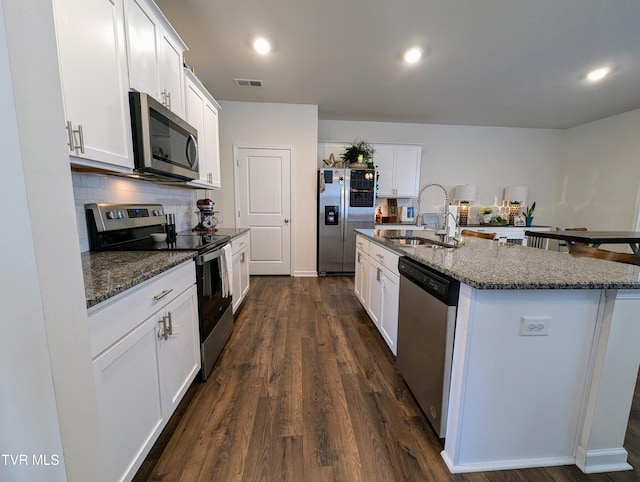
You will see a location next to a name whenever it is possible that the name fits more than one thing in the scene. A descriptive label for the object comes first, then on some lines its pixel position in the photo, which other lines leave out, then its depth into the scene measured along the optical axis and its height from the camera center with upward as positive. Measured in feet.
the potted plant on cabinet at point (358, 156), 13.78 +2.70
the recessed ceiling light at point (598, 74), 9.73 +5.25
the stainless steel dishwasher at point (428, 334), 3.94 -2.19
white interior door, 13.48 -0.02
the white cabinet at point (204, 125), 7.47 +2.51
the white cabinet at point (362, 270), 8.78 -2.27
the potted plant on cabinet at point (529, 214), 16.95 -0.29
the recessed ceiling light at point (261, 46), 8.12 +5.10
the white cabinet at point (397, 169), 15.26 +2.27
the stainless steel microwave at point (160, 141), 4.78 +1.30
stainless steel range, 5.11 -0.94
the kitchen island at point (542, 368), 3.60 -2.26
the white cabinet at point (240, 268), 8.45 -2.29
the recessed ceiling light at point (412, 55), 8.49 +5.10
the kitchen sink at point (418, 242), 6.42 -0.93
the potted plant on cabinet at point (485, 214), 16.70 -0.33
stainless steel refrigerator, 13.56 -0.33
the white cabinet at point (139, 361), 2.93 -2.20
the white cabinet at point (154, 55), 4.80 +3.12
